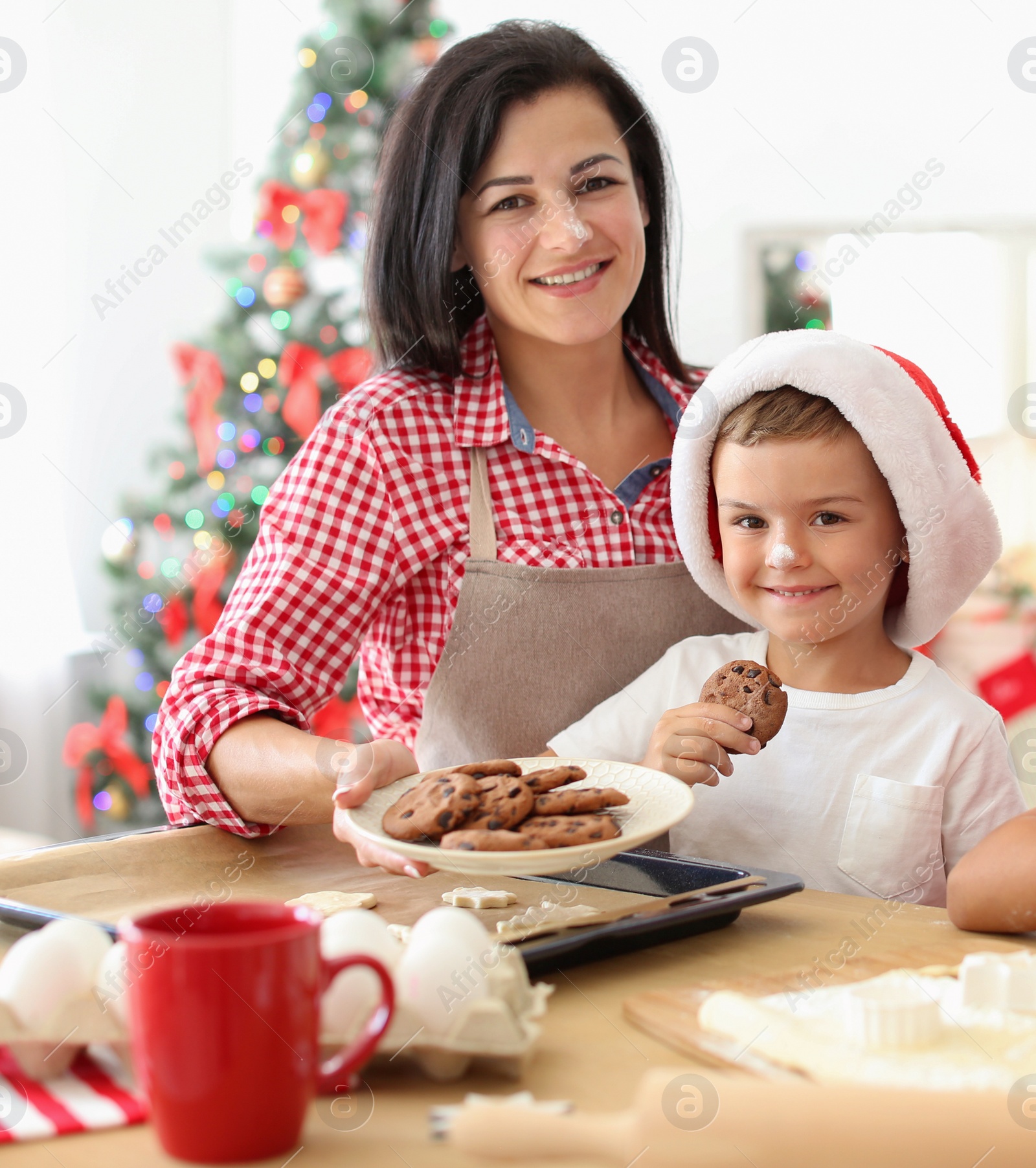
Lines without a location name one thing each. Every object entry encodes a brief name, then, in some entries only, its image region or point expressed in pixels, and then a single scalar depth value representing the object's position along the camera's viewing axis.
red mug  0.60
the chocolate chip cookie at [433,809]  1.03
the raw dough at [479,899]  1.08
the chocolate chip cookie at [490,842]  0.97
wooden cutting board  0.74
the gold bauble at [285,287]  3.23
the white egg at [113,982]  0.75
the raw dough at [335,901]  1.07
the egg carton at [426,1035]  0.73
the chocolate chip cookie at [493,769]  1.14
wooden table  0.67
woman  1.60
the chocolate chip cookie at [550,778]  1.14
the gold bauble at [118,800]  3.62
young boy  1.39
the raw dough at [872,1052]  0.69
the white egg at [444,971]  0.73
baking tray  0.93
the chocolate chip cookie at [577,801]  1.07
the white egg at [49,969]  0.76
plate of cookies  0.94
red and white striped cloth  0.69
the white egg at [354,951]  0.71
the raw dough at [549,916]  0.98
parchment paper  1.10
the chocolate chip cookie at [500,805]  1.05
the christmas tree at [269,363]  3.18
